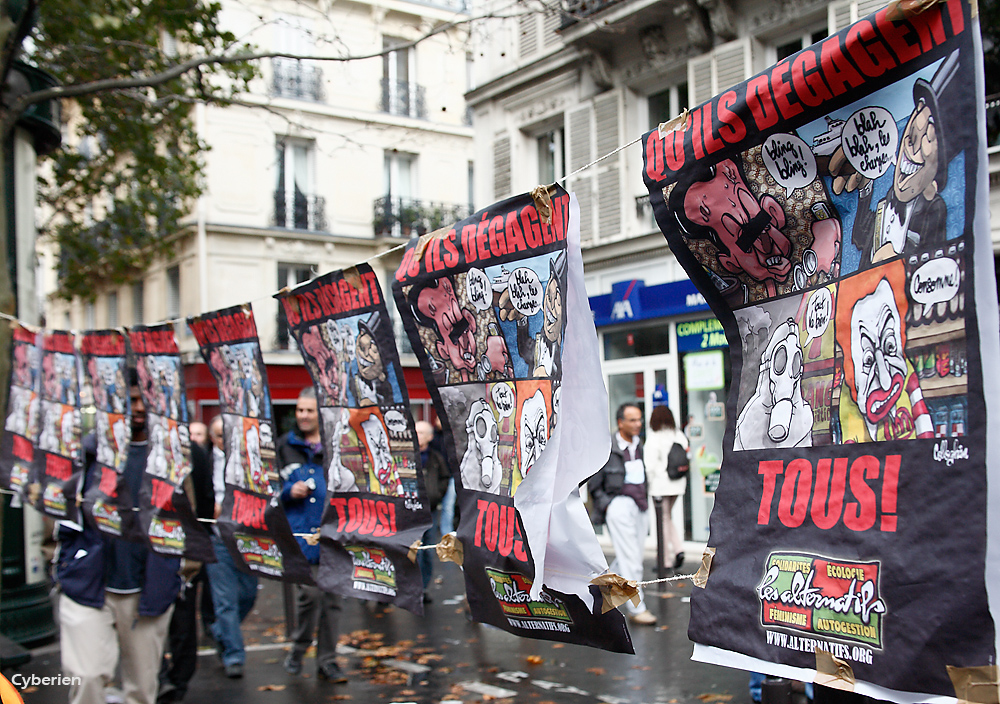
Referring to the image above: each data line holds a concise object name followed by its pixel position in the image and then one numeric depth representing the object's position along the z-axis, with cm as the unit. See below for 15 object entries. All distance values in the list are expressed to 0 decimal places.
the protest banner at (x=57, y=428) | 660
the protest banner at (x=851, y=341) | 220
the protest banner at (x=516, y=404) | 336
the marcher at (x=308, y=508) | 666
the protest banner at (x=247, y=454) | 498
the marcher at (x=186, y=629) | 605
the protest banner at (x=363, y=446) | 437
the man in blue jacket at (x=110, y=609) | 511
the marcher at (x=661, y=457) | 999
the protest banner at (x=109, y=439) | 564
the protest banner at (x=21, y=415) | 741
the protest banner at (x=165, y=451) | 551
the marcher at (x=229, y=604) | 696
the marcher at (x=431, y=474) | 955
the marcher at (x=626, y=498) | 809
